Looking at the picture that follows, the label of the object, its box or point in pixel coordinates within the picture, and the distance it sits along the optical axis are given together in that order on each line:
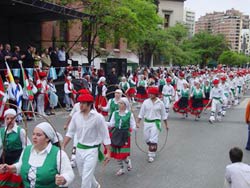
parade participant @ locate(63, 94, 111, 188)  6.34
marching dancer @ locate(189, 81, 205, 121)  17.83
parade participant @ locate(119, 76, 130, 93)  21.34
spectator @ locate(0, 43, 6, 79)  15.88
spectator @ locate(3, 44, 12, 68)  15.95
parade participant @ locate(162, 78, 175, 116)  18.98
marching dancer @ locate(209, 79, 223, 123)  17.22
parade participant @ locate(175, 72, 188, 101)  20.51
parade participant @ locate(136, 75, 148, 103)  21.92
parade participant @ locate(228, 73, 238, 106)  24.19
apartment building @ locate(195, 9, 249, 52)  183.96
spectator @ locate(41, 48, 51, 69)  19.78
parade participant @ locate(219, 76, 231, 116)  18.13
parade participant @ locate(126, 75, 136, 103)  21.92
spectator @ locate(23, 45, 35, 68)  17.48
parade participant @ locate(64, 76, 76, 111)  19.23
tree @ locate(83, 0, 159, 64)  24.86
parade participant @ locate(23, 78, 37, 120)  15.92
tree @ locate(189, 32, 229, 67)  65.16
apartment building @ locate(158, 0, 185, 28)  67.19
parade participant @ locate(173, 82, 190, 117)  18.17
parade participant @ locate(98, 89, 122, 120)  9.76
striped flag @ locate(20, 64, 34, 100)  15.96
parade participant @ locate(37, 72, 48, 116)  17.00
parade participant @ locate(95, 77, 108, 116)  14.17
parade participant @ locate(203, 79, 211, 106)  19.23
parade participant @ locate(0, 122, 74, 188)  4.29
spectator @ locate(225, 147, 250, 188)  5.16
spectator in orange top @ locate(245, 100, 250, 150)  11.18
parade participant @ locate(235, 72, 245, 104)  27.34
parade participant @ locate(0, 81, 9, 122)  13.04
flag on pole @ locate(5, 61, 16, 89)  14.89
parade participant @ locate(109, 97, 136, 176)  8.64
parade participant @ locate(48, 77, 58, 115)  17.97
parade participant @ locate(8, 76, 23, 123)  14.75
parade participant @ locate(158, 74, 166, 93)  24.35
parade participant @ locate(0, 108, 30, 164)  5.69
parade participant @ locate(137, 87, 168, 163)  9.98
